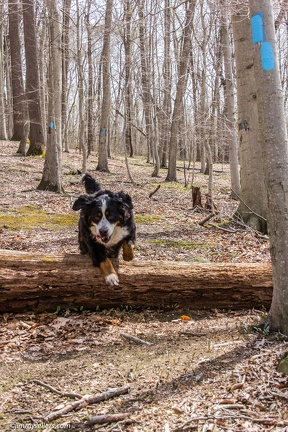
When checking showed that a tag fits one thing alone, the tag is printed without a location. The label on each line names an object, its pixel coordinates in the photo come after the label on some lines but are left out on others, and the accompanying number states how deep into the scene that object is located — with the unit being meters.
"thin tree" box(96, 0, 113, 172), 17.78
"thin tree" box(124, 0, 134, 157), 14.61
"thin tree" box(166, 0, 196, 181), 18.00
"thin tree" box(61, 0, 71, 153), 17.39
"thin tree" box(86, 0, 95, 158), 23.17
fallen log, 4.69
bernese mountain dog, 4.91
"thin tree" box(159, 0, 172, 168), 21.28
